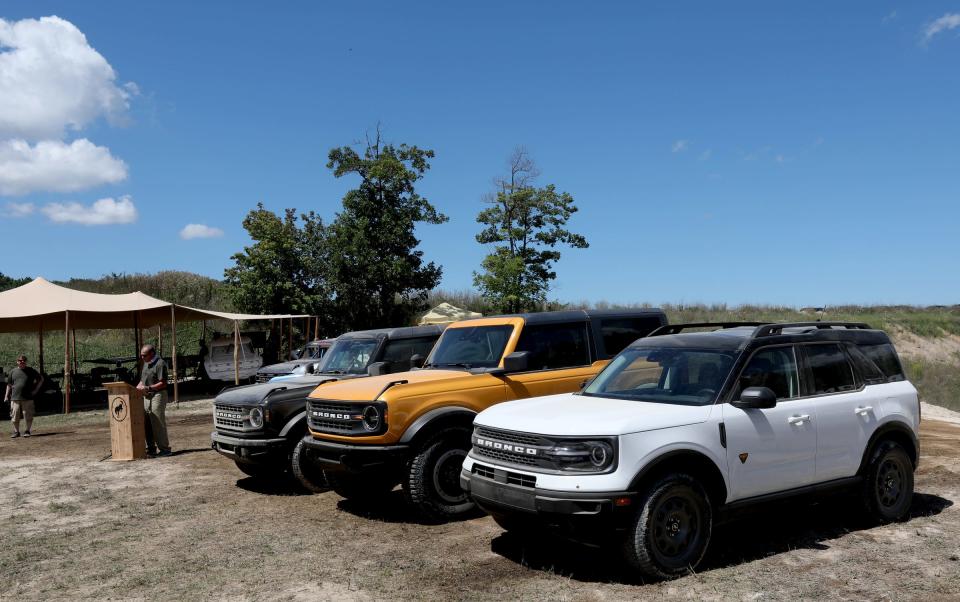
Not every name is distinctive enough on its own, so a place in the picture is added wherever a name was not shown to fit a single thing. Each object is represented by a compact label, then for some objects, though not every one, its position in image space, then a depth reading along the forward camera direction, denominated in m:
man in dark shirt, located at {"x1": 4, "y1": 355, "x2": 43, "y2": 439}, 15.77
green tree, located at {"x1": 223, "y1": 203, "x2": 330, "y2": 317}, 35.75
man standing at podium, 12.07
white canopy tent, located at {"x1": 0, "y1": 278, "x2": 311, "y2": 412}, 21.02
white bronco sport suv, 5.22
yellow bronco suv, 7.19
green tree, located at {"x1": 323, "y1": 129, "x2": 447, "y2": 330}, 35.16
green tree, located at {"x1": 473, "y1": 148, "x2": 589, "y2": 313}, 34.12
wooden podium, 11.90
